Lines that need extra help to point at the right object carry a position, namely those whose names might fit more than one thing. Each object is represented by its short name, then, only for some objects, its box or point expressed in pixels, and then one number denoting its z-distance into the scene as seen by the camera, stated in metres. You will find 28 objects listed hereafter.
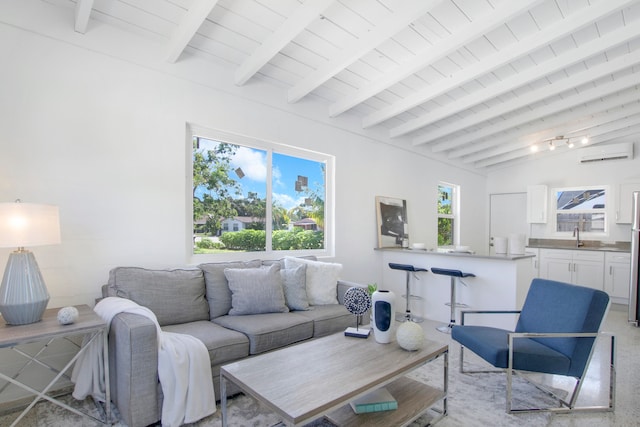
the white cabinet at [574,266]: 5.69
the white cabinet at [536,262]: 6.30
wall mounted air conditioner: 5.89
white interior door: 7.14
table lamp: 1.91
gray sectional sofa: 1.97
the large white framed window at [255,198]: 3.36
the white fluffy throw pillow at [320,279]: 3.36
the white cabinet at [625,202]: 5.80
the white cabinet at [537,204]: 6.65
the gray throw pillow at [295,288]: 3.17
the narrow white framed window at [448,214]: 6.51
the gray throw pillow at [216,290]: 2.89
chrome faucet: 6.24
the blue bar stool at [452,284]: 3.97
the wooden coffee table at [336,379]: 1.53
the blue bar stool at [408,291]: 4.41
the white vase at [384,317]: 2.23
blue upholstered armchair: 2.25
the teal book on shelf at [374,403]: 1.91
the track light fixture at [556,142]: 5.70
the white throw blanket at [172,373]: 2.01
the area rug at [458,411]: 2.10
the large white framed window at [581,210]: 6.23
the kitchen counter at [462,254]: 3.76
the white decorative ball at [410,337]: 2.09
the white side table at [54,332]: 1.81
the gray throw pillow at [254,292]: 2.88
